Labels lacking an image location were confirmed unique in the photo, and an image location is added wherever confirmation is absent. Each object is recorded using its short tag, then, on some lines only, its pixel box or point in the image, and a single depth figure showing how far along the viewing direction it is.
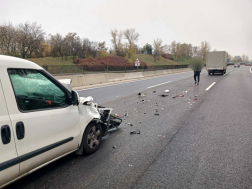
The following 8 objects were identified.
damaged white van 2.23
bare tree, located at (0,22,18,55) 28.21
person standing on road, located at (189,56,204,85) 15.16
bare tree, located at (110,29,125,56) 60.08
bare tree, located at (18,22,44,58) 30.77
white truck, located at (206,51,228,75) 27.07
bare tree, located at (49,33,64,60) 42.84
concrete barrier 14.97
